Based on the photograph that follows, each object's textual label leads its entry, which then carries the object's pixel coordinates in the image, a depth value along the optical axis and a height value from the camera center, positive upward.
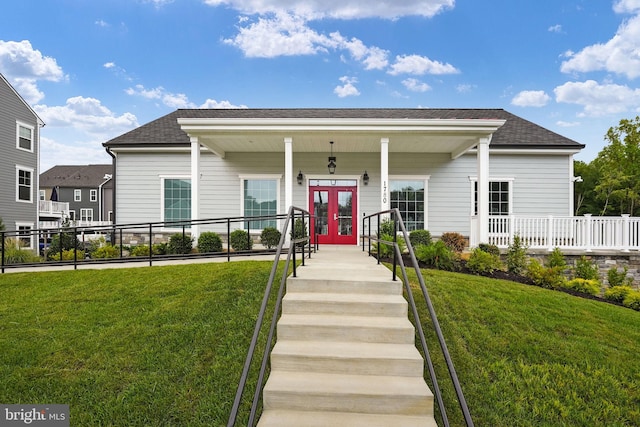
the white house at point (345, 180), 11.51 +1.19
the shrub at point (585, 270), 7.77 -1.29
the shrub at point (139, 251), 9.30 -1.00
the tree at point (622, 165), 19.64 +3.13
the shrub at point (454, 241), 9.62 -0.76
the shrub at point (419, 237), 9.91 -0.66
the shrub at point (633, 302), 5.89 -1.51
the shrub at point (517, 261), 7.54 -1.03
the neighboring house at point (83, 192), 39.38 +2.59
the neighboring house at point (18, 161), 16.25 +2.68
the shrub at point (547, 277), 6.32 -1.17
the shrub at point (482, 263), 6.79 -0.97
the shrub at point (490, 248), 8.46 -0.84
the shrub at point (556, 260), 7.84 -1.04
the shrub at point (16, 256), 8.79 -1.07
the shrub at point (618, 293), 6.19 -1.44
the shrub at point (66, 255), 9.24 -1.13
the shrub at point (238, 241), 9.45 -0.73
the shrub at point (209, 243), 8.80 -0.73
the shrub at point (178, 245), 8.88 -0.79
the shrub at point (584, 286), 6.38 -1.35
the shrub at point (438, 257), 6.80 -0.85
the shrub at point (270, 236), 9.20 -0.58
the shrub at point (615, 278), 7.67 -1.42
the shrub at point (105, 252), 9.12 -1.01
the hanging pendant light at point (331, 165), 10.98 +1.59
